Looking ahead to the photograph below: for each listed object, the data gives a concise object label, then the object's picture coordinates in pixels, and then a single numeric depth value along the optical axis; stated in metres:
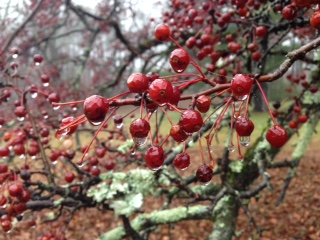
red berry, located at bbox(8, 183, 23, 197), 0.26
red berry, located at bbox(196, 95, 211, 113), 0.14
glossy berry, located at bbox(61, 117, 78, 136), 0.14
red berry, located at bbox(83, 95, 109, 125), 0.12
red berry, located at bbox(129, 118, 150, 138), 0.13
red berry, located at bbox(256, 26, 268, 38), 0.29
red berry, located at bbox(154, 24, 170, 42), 0.19
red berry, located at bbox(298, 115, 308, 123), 0.36
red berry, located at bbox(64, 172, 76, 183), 0.35
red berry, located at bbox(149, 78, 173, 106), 0.12
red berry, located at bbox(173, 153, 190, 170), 0.16
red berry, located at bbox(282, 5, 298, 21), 0.23
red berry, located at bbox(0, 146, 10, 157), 0.30
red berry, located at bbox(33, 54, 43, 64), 0.35
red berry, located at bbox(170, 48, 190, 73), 0.14
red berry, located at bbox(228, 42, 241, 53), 0.33
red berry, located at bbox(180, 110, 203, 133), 0.13
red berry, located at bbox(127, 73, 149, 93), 0.13
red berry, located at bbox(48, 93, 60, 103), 0.33
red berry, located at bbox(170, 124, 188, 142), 0.14
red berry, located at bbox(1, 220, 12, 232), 0.26
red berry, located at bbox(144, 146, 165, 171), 0.15
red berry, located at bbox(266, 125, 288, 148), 0.15
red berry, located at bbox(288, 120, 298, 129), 0.37
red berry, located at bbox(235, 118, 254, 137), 0.14
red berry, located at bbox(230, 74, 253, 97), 0.13
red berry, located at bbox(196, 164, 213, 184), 0.16
